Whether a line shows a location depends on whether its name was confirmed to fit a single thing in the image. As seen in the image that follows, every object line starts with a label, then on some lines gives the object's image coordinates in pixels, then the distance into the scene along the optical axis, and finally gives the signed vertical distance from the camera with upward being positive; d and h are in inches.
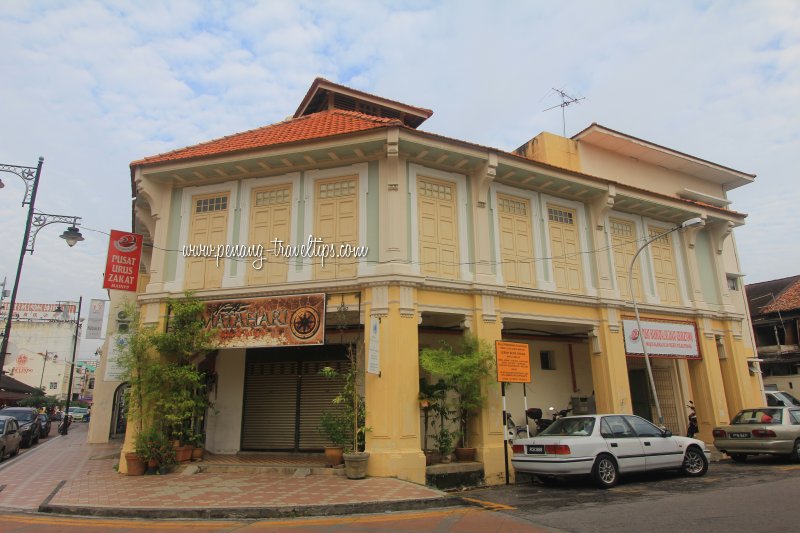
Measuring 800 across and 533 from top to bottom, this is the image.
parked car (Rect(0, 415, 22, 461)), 655.8 -34.8
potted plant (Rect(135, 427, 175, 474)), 469.7 -36.1
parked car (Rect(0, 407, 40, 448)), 836.0 -21.0
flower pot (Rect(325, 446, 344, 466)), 458.0 -42.9
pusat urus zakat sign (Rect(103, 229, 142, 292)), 548.7 +157.1
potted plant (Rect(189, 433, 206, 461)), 509.0 -37.3
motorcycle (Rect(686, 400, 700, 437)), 655.1 -32.6
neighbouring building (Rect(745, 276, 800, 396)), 1230.9 +153.6
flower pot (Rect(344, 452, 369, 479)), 423.8 -48.0
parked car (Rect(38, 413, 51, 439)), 1067.9 -37.1
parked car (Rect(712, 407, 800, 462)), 522.9 -34.6
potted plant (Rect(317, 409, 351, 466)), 458.6 -24.6
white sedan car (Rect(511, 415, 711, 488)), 399.5 -38.6
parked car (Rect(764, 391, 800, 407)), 835.4 -0.5
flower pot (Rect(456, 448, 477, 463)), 478.6 -45.8
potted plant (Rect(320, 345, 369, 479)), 457.4 -5.9
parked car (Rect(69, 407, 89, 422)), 2011.6 -18.1
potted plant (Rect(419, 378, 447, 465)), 466.3 +6.6
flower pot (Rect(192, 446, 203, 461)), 509.7 -44.7
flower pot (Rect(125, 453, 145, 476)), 471.8 -49.9
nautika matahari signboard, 490.6 +82.3
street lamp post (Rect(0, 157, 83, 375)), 543.5 +197.8
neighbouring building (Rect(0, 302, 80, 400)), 2536.9 +342.0
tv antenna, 812.6 +463.9
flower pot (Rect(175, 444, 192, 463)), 488.0 -42.9
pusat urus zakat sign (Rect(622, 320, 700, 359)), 616.1 +76.5
